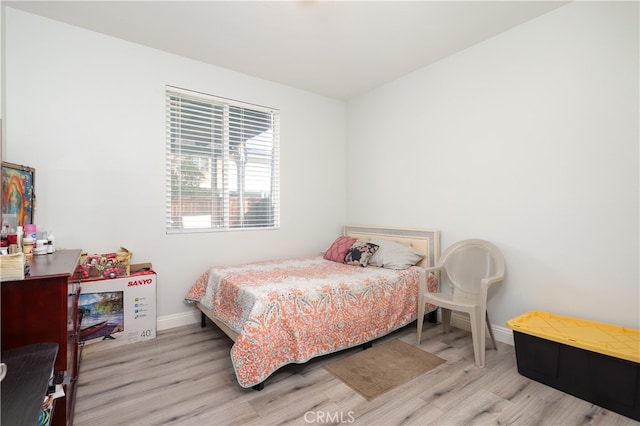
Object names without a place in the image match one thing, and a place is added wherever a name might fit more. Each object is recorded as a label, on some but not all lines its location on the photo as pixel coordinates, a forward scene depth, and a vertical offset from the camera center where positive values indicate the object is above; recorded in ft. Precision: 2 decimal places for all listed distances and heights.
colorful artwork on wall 6.24 +0.46
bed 6.64 -2.25
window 10.25 +1.77
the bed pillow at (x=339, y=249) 11.37 -1.39
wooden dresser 4.12 -1.35
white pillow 10.07 -1.49
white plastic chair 7.53 -2.01
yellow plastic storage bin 5.69 -2.97
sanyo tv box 8.15 -2.67
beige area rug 6.73 -3.77
